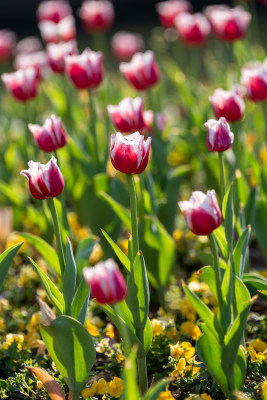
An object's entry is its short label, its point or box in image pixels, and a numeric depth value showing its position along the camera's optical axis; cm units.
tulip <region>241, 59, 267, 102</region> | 522
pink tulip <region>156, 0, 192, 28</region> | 815
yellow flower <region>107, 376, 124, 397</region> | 399
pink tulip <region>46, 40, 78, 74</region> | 644
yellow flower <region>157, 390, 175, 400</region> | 366
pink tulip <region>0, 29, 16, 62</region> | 921
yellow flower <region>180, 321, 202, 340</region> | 466
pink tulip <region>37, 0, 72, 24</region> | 844
